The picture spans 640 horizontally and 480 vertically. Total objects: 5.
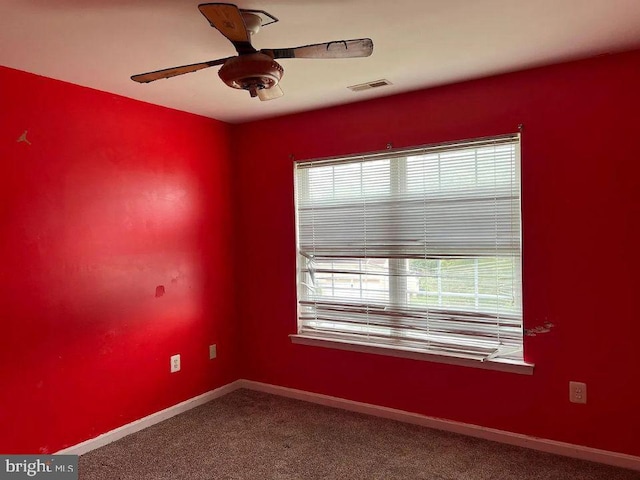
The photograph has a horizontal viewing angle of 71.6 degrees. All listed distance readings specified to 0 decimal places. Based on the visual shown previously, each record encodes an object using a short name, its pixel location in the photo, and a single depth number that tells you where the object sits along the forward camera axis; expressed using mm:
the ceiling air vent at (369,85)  2830
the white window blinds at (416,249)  2771
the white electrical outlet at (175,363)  3332
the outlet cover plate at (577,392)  2535
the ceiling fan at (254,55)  1655
